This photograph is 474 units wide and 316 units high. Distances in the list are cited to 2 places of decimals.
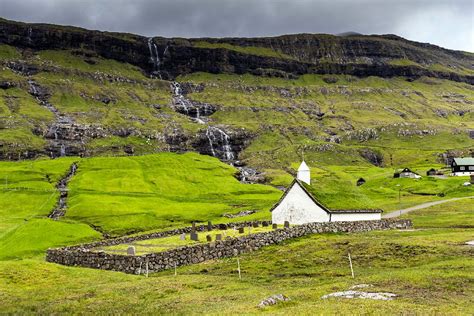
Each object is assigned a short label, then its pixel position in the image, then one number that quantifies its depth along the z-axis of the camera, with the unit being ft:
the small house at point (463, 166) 609.01
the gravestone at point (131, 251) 156.91
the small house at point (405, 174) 611.06
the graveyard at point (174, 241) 172.76
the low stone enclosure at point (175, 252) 151.43
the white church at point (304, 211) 224.33
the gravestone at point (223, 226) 229.04
